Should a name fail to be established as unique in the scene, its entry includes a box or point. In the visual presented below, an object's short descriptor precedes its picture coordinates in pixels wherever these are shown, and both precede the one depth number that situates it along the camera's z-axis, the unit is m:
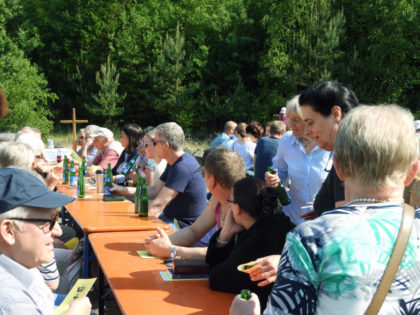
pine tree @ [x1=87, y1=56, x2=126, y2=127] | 27.38
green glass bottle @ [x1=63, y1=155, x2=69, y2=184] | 6.17
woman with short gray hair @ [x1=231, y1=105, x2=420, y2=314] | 1.03
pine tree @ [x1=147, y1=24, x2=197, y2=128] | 27.97
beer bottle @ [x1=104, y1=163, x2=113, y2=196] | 4.90
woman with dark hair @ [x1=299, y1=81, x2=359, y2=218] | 2.38
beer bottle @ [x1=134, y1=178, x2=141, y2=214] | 4.07
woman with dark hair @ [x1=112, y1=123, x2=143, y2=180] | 6.29
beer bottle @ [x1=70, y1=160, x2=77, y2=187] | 5.79
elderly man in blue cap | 1.64
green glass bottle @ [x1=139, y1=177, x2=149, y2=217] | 3.90
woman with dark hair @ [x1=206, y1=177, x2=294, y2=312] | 2.12
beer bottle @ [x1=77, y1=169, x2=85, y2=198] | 4.93
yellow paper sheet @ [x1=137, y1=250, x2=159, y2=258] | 2.79
